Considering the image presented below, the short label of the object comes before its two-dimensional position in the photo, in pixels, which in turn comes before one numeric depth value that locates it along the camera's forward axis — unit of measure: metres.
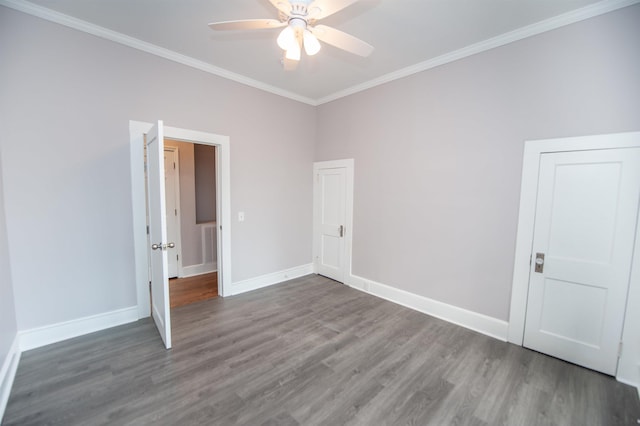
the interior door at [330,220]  4.21
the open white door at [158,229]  2.30
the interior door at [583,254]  2.09
